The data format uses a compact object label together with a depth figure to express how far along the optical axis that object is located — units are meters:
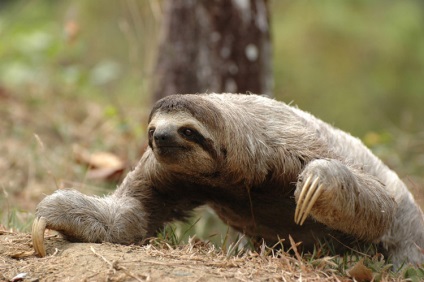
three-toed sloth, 10.23
